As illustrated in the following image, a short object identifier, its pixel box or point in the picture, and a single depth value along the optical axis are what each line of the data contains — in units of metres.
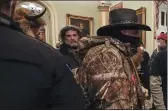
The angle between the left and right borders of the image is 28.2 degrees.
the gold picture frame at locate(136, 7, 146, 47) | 7.39
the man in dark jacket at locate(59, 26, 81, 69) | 2.91
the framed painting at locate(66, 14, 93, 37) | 10.18
